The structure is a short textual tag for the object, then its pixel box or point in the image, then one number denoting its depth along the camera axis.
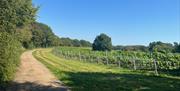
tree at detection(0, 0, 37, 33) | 11.21
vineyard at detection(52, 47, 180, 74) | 13.26
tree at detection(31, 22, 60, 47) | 45.67
